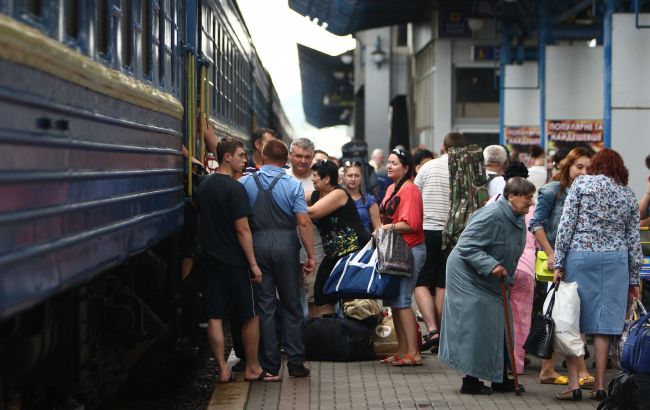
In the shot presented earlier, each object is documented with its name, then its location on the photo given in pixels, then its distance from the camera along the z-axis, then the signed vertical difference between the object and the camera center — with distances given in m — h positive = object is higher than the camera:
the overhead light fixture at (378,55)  38.59 +2.82
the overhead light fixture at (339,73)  67.88 +4.05
